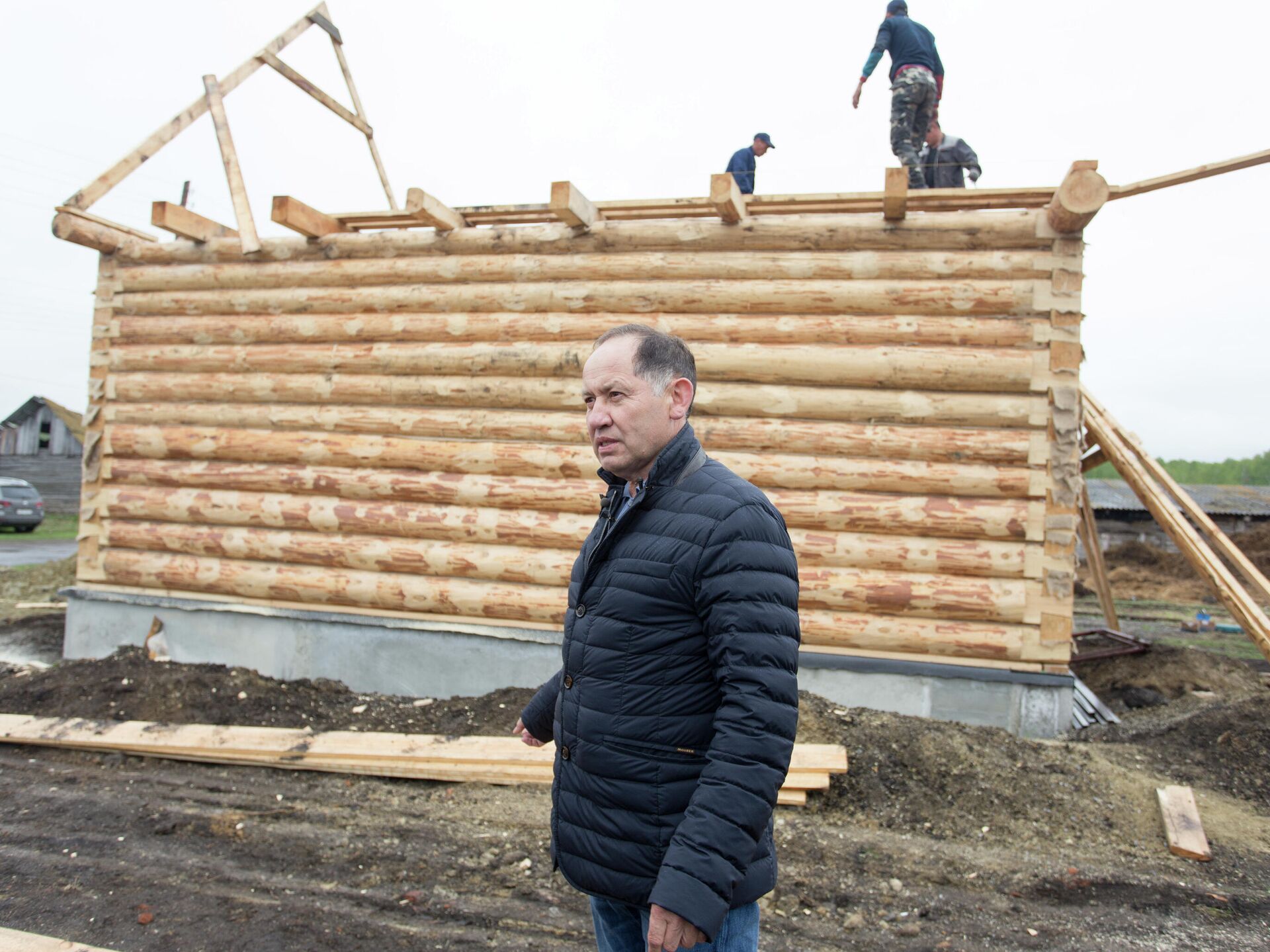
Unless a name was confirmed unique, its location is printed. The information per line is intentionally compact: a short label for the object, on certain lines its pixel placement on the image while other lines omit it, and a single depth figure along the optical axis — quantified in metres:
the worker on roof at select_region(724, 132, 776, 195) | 9.20
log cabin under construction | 6.49
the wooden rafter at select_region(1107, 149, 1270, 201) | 6.21
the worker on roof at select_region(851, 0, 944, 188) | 8.23
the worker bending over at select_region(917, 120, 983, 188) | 8.70
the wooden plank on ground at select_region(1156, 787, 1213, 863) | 4.74
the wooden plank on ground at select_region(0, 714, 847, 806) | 5.54
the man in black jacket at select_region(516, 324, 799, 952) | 1.86
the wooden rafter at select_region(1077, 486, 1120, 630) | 9.72
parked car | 23.61
